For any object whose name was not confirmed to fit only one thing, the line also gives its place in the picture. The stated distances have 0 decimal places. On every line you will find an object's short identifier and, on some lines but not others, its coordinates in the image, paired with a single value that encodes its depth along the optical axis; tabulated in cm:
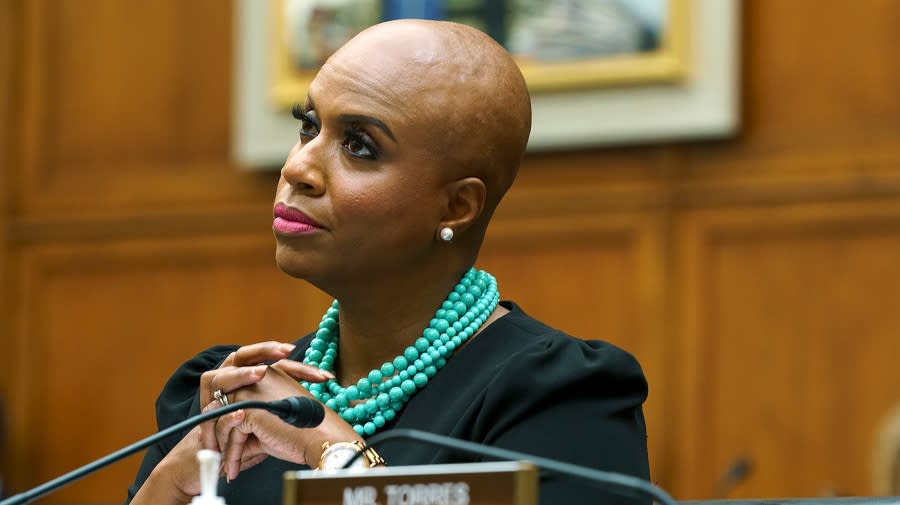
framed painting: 591
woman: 343
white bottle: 311
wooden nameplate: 303
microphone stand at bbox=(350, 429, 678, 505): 306
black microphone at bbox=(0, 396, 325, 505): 320
